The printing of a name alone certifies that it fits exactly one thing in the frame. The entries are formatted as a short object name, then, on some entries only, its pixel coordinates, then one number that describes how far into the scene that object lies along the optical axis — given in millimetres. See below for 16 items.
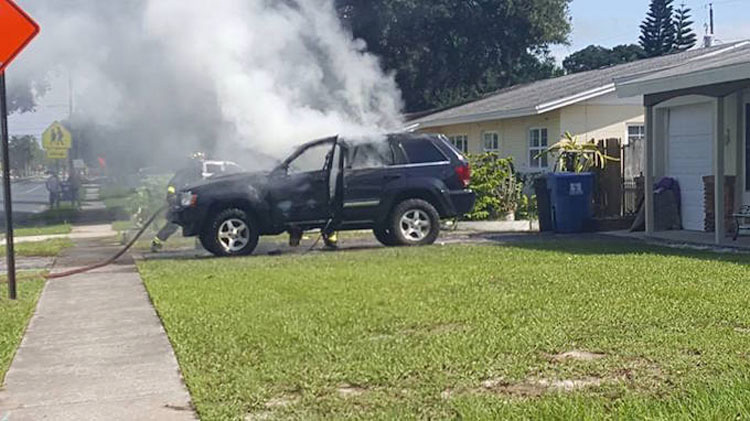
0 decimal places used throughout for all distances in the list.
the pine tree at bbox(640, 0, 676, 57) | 64375
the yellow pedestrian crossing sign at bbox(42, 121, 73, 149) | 31031
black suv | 14680
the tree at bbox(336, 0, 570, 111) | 35812
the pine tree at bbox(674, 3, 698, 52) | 63250
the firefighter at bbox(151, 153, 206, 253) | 15888
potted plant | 18531
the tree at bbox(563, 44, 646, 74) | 61625
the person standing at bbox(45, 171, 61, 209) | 38656
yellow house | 22219
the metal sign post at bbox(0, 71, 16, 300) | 10547
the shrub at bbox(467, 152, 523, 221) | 21438
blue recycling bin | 17594
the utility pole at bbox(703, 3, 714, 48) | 27506
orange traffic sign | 9891
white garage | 14133
